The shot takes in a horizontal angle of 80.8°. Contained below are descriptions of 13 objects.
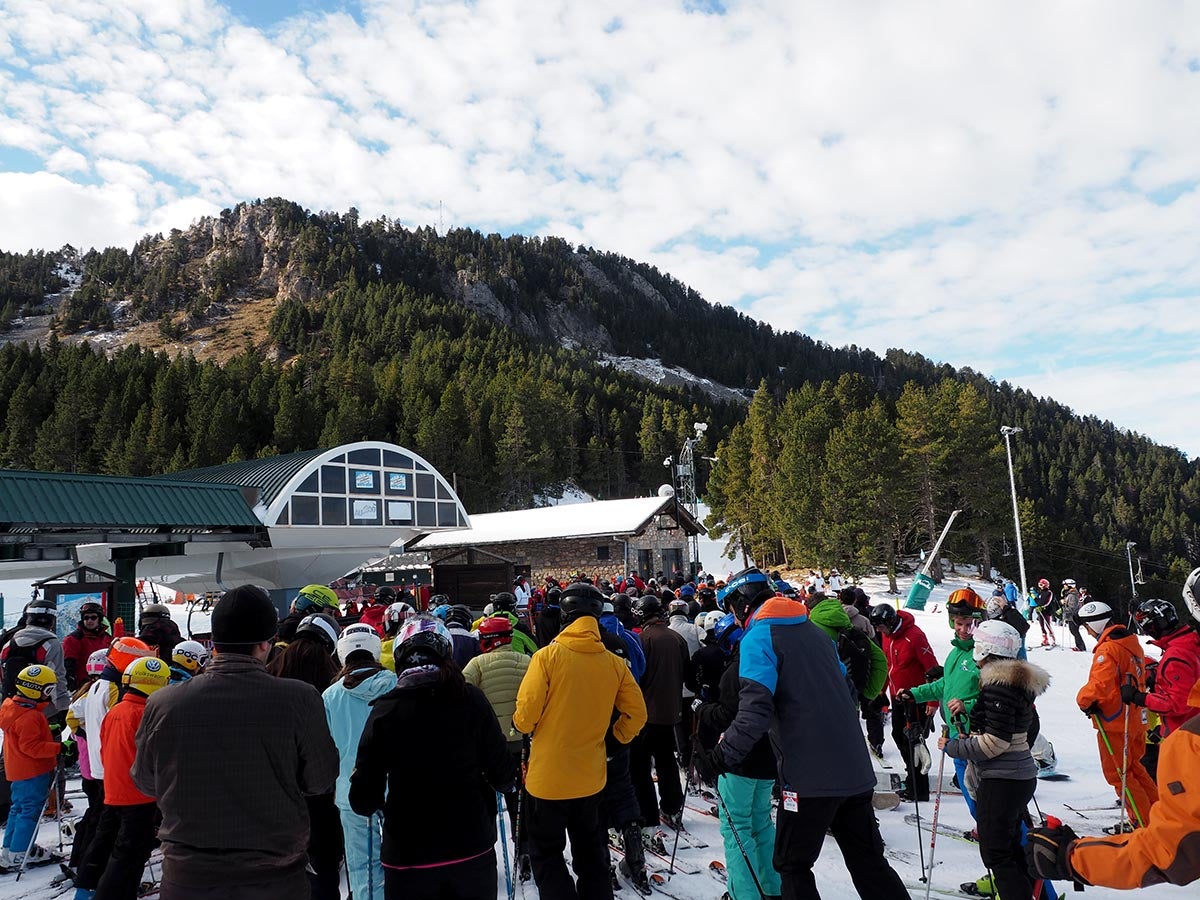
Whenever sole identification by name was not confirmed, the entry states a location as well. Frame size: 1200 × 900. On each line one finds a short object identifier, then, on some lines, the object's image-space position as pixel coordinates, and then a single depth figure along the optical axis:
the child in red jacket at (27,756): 4.97
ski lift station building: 11.27
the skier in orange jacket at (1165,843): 1.63
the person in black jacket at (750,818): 3.77
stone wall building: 28.08
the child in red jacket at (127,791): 3.66
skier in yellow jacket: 3.50
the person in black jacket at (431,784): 2.73
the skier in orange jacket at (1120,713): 4.72
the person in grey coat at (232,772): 2.30
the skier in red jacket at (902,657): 6.35
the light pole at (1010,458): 26.90
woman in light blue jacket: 3.54
